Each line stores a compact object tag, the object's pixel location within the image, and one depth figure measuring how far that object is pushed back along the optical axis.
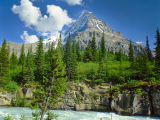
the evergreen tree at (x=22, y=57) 61.69
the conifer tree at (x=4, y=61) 32.12
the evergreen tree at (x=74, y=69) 32.78
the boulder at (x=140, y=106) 21.25
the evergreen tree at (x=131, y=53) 49.04
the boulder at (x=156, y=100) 20.47
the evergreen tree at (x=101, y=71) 31.53
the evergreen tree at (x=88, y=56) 51.99
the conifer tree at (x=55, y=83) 13.36
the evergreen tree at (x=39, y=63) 38.00
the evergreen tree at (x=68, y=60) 33.74
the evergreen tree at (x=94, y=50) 53.84
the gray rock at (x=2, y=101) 26.25
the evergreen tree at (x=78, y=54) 57.04
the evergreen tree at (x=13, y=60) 55.88
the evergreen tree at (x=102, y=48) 57.85
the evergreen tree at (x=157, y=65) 24.88
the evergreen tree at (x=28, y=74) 33.62
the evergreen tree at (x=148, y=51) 52.34
